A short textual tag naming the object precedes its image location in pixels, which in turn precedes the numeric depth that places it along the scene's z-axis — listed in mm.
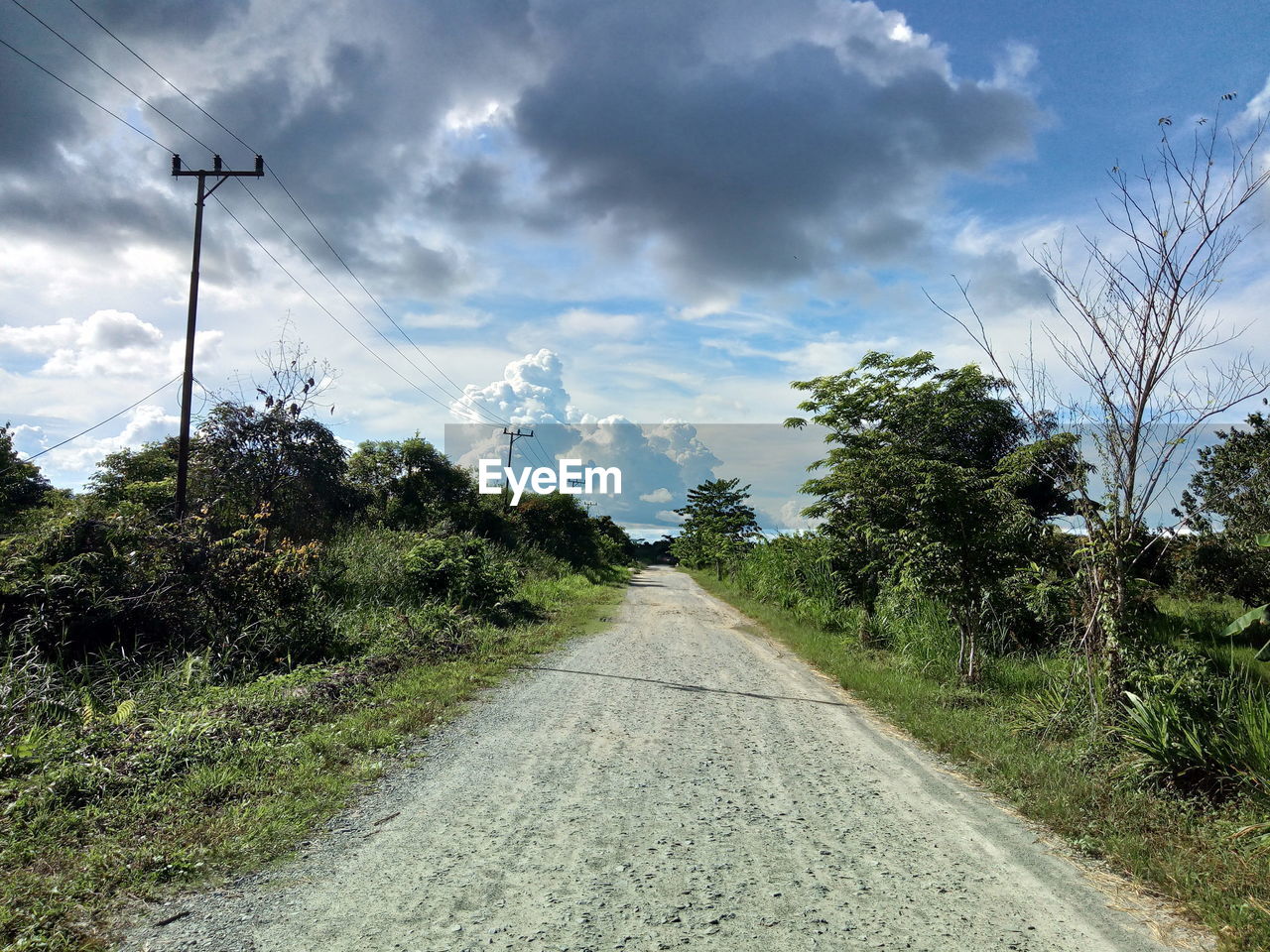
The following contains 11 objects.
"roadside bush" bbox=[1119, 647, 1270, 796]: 4215
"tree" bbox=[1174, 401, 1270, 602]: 14680
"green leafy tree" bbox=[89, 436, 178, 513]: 19859
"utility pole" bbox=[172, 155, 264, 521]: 13414
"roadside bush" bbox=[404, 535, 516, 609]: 12719
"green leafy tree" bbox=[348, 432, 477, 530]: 26453
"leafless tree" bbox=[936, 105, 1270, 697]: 5414
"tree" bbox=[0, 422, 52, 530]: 20875
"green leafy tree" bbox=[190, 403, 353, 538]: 18156
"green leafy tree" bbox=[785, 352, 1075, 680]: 7938
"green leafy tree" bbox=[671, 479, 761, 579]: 31078
